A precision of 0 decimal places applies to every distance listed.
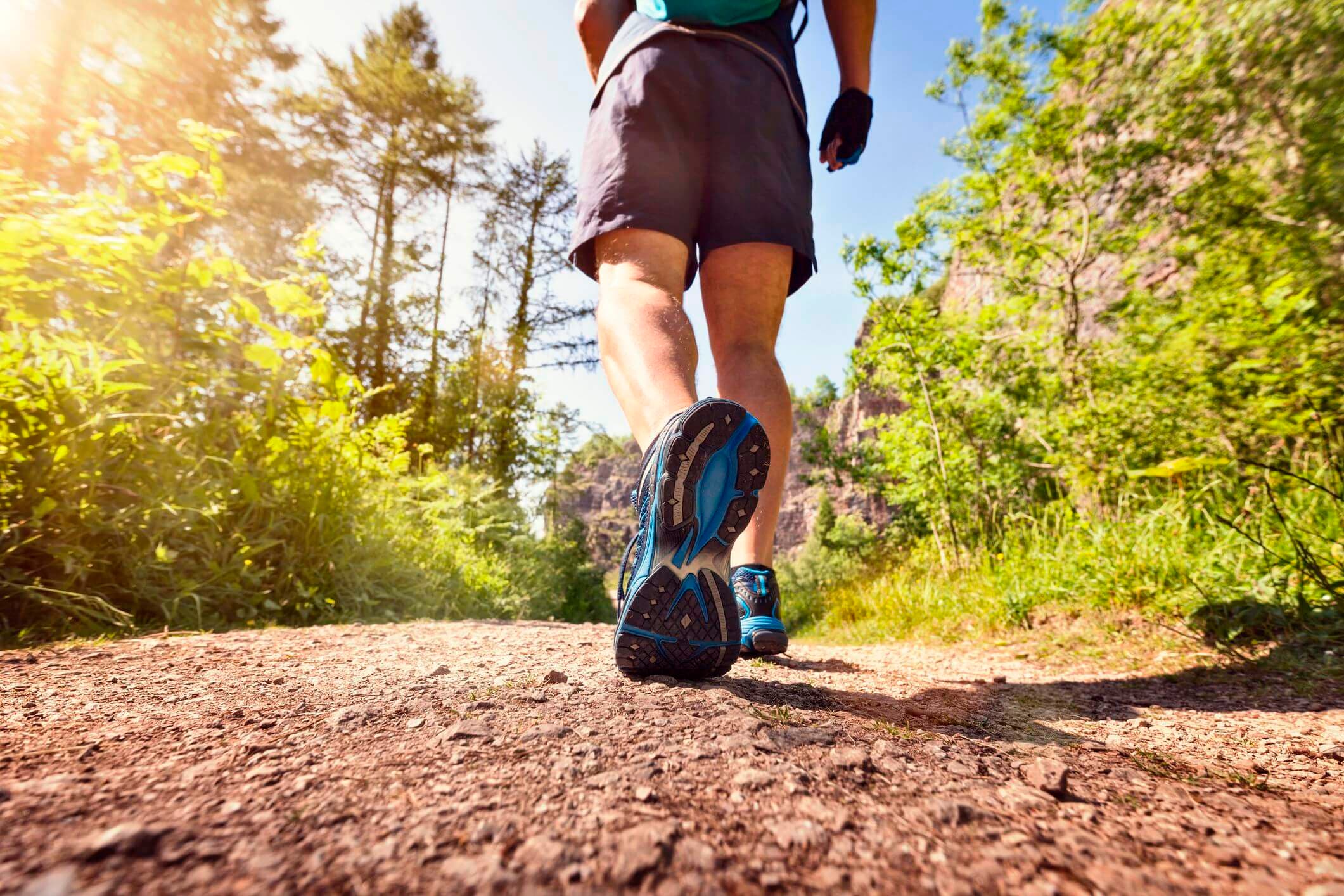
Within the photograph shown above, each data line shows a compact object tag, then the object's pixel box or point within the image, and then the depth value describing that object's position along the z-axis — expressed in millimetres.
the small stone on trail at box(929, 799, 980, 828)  524
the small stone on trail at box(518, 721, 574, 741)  694
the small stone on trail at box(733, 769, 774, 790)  575
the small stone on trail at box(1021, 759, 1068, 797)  620
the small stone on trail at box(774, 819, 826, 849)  477
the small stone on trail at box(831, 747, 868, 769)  639
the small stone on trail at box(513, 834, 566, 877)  418
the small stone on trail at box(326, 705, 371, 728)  766
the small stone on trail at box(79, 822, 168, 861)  404
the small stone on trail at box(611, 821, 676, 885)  417
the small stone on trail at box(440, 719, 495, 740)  692
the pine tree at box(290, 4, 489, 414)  12352
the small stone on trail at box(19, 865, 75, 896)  357
